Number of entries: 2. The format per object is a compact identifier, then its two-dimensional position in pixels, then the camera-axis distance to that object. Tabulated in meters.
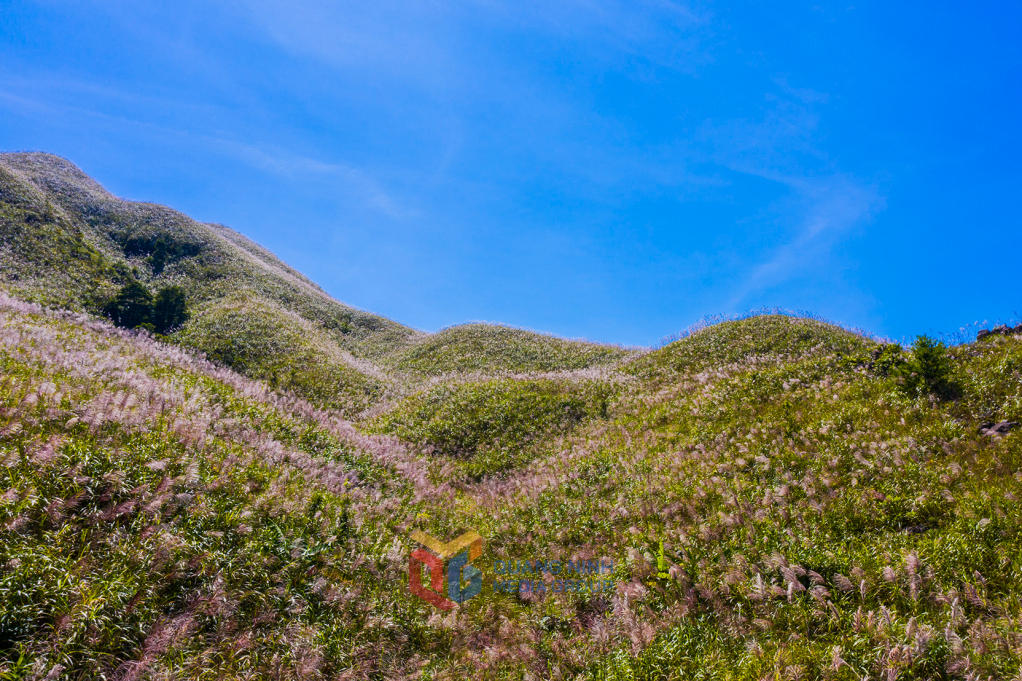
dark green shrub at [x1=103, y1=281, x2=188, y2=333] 33.12
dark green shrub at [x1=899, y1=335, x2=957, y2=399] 10.65
